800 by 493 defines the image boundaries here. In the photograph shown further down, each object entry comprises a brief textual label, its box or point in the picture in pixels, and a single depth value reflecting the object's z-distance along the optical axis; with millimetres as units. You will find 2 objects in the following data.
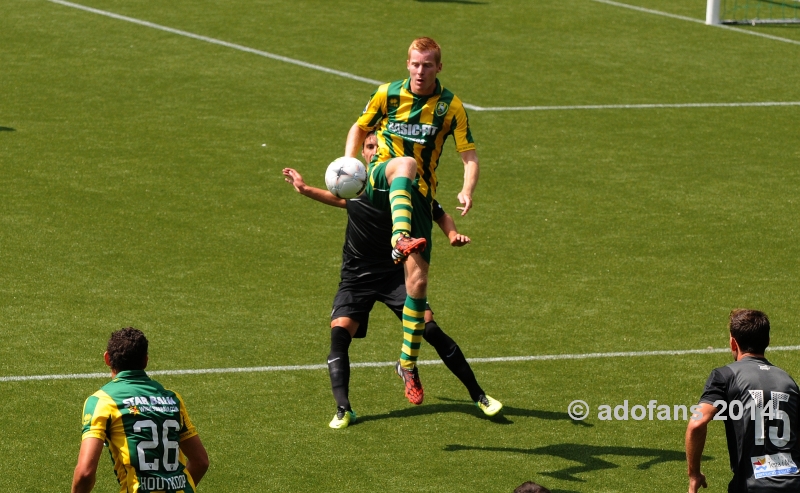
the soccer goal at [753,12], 52325
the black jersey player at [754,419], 13508
